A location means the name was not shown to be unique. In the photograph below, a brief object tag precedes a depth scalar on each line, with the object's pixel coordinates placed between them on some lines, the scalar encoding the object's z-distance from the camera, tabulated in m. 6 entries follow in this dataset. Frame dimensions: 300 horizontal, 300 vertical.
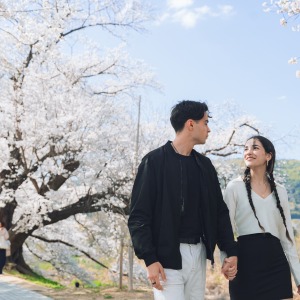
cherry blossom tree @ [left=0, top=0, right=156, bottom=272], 16.31
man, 2.65
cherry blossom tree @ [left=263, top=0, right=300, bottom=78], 8.31
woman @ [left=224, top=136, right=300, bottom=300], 3.18
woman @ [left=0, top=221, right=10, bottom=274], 12.85
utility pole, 12.30
